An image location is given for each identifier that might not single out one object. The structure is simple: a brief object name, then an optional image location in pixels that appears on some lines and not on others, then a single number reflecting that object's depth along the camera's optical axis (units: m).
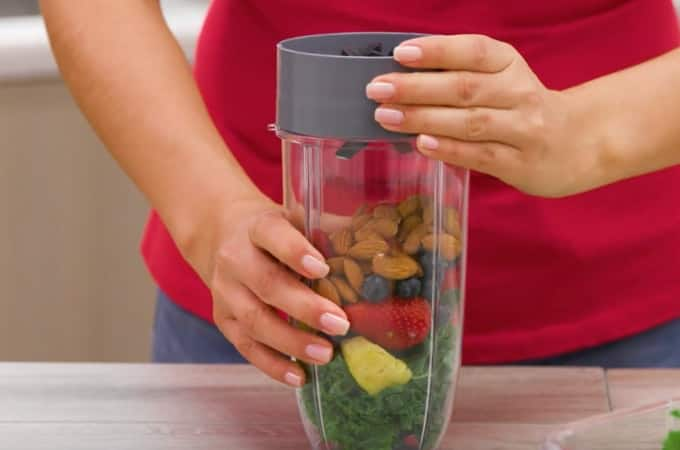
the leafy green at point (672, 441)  1.14
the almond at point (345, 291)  1.08
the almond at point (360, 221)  1.07
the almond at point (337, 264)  1.08
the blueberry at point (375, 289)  1.07
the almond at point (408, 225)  1.07
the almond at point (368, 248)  1.06
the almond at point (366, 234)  1.06
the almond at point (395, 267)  1.06
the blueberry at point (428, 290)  1.09
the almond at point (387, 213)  1.07
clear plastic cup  1.07
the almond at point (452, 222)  1.10
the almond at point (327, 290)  1.08
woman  1.09
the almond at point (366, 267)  1.06
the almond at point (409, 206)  1.08
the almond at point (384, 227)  1.07
